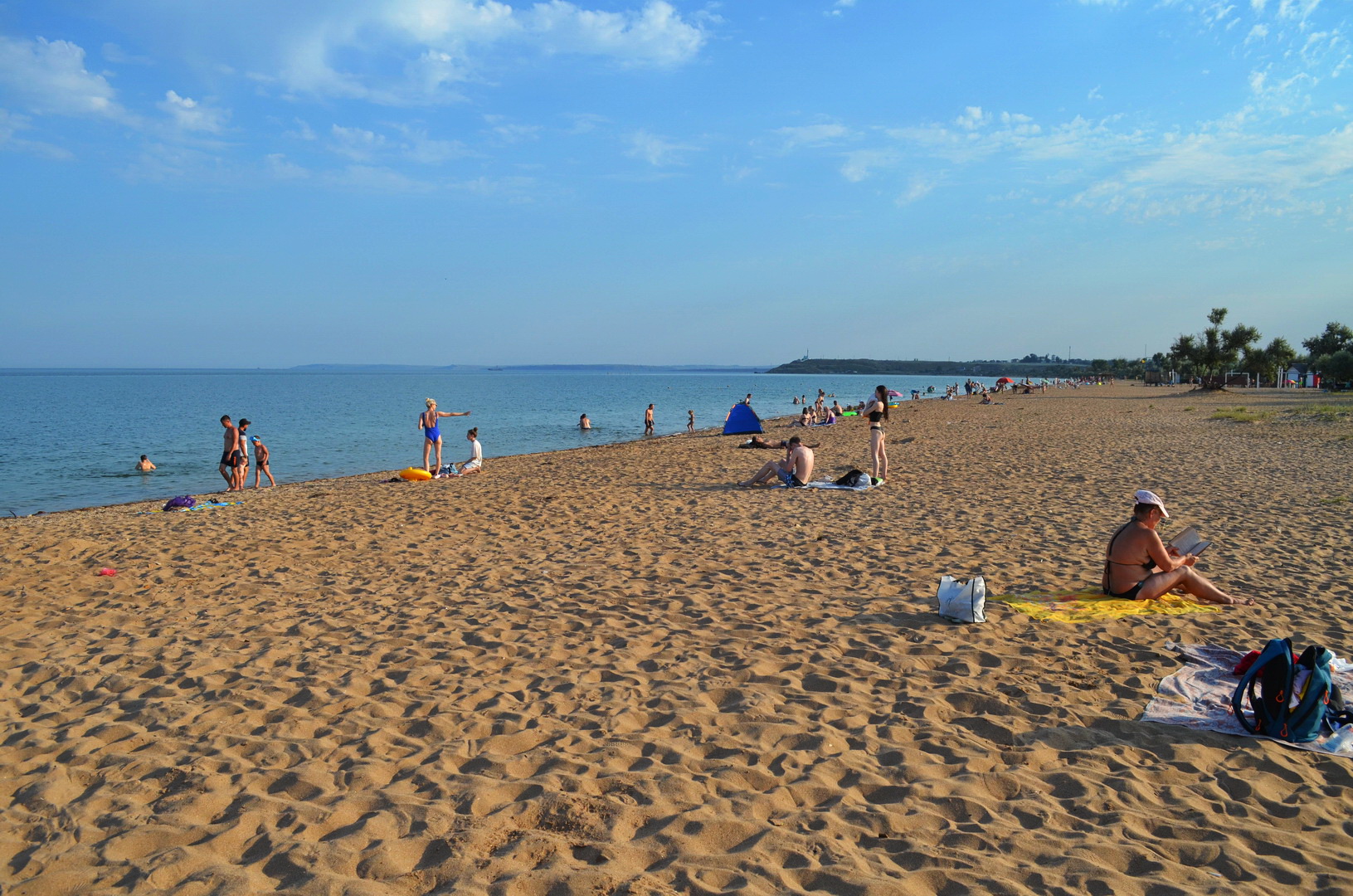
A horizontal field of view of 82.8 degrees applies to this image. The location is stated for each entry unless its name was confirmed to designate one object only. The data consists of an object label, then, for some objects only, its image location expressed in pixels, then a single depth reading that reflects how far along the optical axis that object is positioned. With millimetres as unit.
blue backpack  3770
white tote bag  5535
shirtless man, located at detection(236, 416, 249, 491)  16328
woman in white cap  5887
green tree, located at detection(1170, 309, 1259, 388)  52969
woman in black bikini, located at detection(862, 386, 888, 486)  12797
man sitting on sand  12797
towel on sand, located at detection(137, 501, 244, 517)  12742
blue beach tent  26453
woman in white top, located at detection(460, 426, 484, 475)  17000
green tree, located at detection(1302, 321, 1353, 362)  59031
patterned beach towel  4008
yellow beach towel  5645
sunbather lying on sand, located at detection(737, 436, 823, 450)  20594
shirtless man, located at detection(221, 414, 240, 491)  16094
